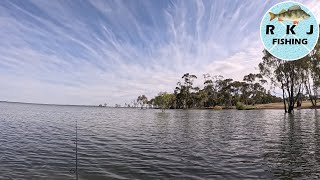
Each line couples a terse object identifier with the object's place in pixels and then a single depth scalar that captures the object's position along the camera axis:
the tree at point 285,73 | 49.44
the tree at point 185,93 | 122.29
